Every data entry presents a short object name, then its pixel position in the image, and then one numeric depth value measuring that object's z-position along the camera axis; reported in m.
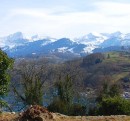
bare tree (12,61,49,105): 71.25
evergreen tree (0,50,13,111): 31.33
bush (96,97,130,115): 48.50
